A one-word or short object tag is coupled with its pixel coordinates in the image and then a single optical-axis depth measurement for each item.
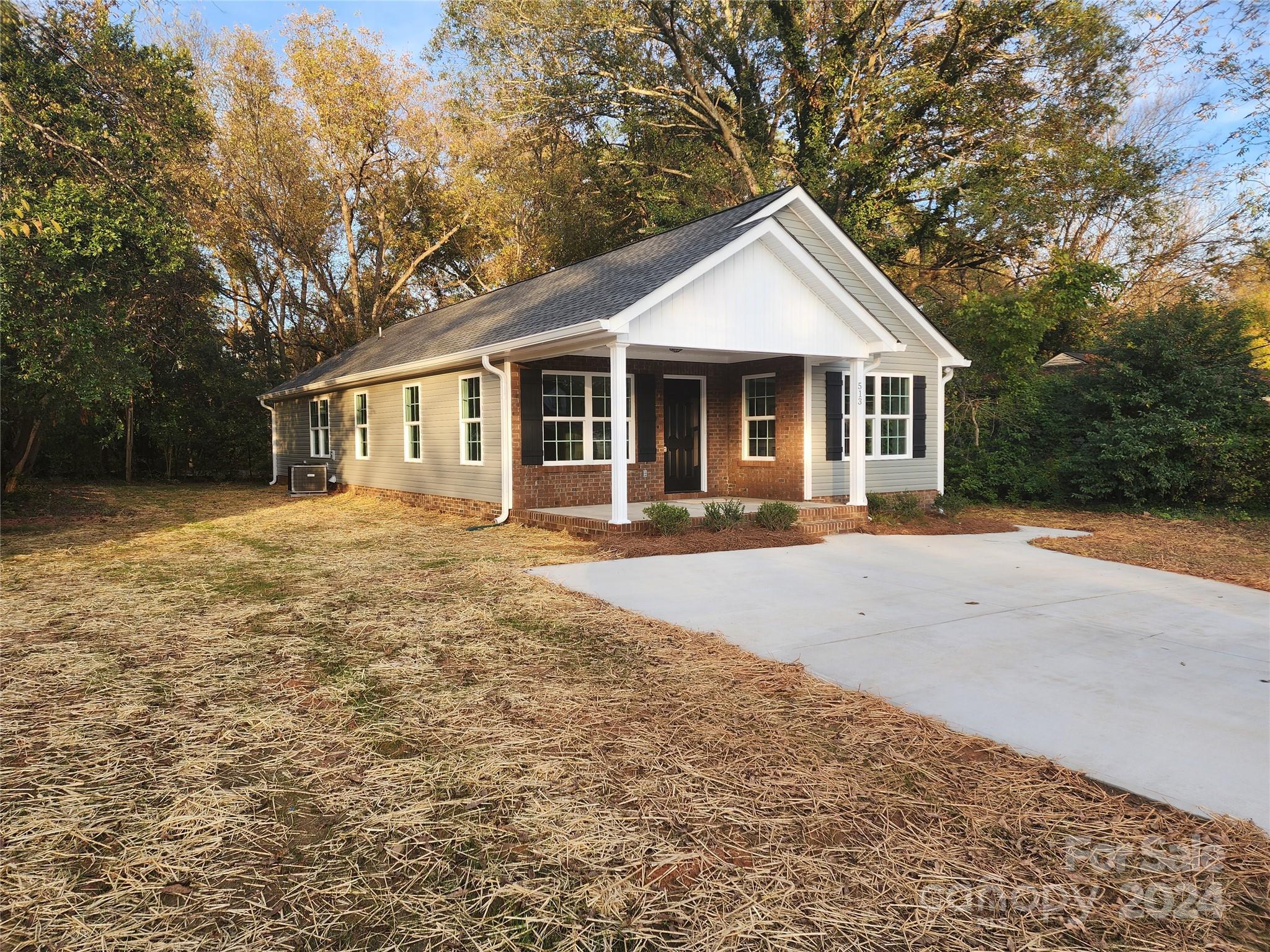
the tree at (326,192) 21.45
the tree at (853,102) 18.52
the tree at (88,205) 8.20
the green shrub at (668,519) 9.20
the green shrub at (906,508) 11.95
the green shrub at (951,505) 12.78
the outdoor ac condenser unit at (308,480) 16.58
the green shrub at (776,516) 9.91
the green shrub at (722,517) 9.65
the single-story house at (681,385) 9.74
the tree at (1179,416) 11.88
